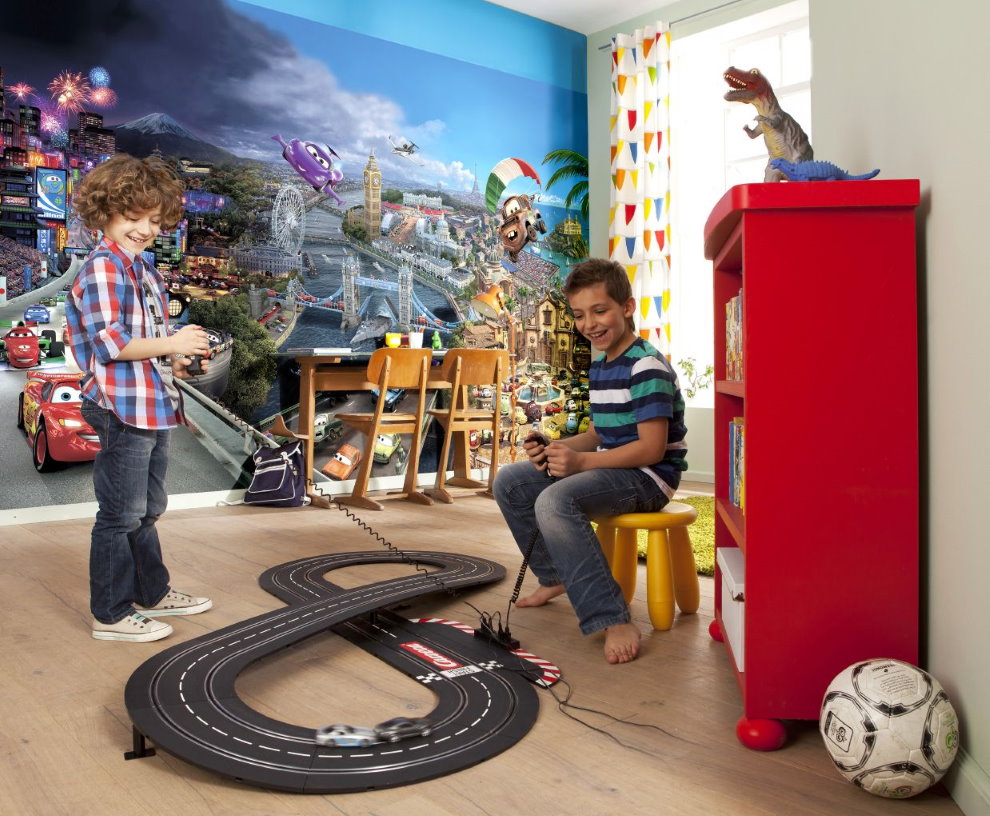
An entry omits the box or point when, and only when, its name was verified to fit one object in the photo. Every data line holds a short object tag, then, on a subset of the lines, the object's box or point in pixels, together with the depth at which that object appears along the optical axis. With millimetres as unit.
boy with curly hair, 1961
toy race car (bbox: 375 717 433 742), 1428
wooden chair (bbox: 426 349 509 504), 4477
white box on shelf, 1550
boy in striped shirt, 1917
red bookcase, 1372
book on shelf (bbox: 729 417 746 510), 1765
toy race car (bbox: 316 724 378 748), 1406
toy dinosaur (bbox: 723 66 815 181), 1824
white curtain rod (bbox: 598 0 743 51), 4895
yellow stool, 2016
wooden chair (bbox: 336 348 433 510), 4145
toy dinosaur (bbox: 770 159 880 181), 1426
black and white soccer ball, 1188
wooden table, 4254
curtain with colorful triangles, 5082
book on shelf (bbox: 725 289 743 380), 1744
